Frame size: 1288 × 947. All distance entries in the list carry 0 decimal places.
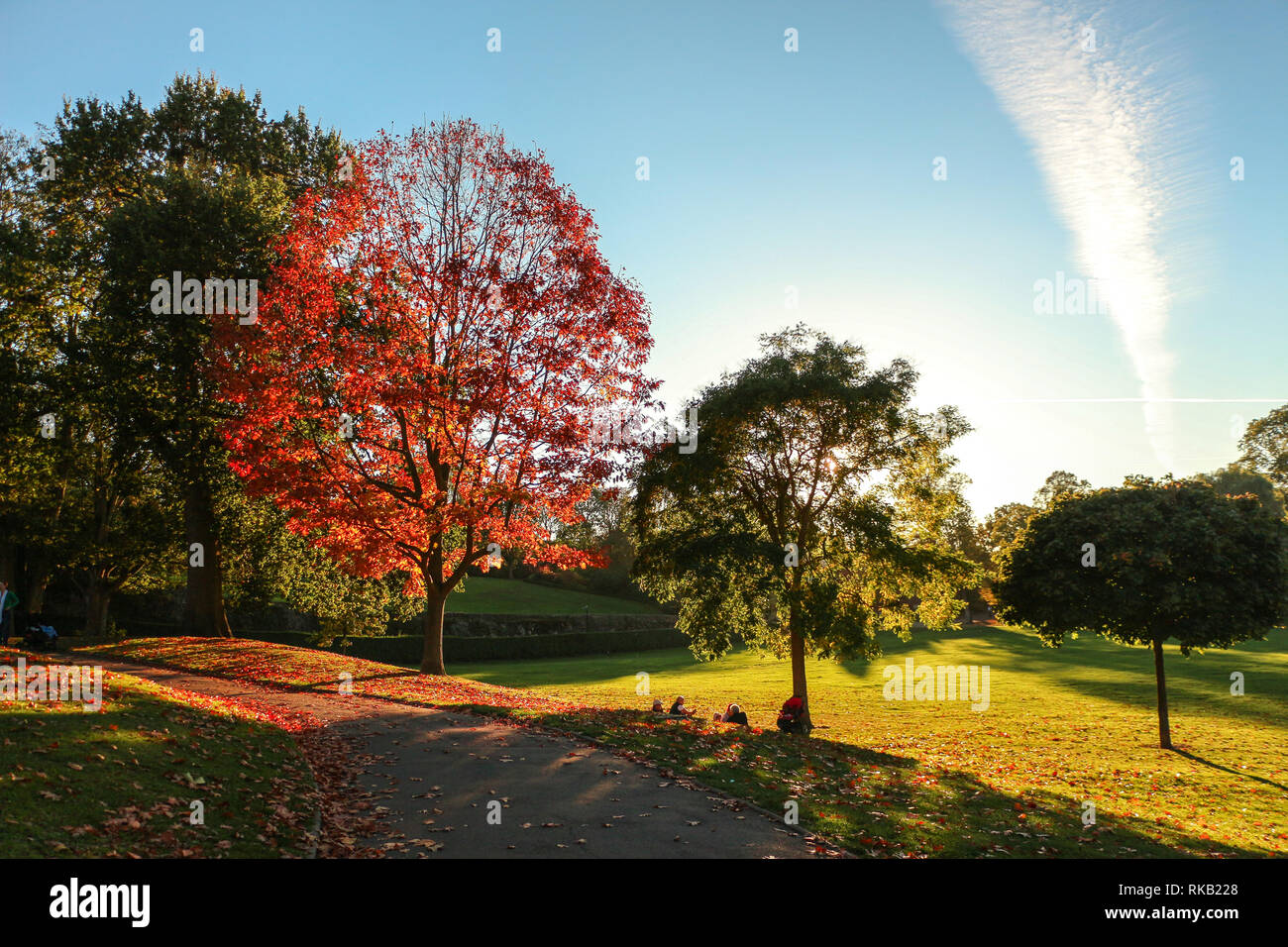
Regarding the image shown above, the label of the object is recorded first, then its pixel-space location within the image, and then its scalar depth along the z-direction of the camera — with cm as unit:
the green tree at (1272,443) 7881
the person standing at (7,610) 2200
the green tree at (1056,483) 7950
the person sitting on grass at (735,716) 2030
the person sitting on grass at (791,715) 2009
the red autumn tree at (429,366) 2194
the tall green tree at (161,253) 2659
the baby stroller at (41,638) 2378
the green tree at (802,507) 2181
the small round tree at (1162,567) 1995
